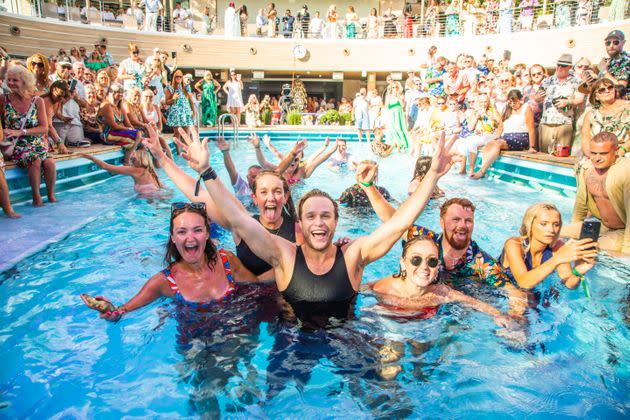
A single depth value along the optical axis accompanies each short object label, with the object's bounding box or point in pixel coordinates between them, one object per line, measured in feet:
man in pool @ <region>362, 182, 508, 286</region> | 11.59
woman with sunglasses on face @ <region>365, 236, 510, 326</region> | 10.05
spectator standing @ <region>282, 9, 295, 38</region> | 88.53
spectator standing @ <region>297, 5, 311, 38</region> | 89.76
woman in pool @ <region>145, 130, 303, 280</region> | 11.37
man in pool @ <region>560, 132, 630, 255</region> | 13.29
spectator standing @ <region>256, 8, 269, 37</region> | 88.55
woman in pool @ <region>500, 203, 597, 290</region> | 11.06
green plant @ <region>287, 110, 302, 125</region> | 72.06
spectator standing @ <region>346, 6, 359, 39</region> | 88.84
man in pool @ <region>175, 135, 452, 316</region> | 9.05
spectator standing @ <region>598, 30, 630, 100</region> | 21.12
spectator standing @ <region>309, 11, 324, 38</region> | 88.99
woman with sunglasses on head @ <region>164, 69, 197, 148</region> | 38.32
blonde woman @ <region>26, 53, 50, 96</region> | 21.27
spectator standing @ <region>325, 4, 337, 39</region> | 88.22
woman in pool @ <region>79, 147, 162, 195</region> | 21.98
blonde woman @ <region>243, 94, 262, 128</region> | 66.06
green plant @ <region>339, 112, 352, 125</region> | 73.51
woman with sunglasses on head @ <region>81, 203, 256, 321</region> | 9.80
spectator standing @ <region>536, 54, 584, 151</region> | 26.35
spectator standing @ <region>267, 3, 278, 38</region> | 87.21
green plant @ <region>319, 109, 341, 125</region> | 72.38
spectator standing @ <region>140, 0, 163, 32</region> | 77.05
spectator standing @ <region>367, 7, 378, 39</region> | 87.66
